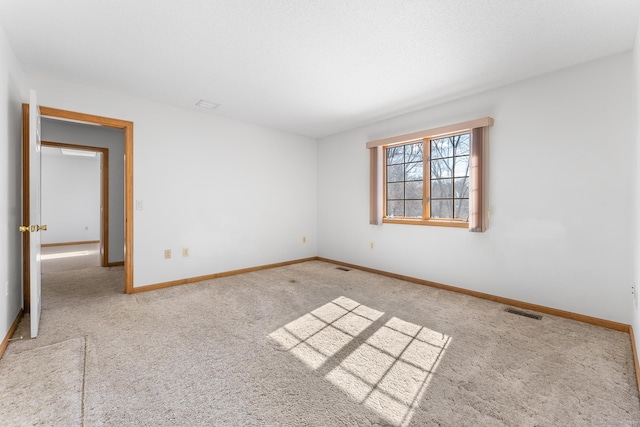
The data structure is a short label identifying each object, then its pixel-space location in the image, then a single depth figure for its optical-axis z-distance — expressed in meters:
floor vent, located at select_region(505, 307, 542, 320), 2.77
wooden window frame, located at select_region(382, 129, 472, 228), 3.58
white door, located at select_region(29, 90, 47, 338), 2.27
